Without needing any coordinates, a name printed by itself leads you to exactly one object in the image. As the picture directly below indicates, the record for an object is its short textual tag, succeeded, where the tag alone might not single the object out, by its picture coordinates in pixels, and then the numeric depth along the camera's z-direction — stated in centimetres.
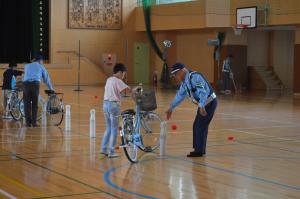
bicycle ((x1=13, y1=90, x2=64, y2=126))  1512
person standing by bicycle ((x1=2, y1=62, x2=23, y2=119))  1678
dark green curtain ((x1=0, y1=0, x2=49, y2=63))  3422
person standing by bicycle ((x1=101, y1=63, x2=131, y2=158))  1034
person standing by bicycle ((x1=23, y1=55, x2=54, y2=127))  1469
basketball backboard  2847
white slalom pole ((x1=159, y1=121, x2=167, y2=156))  1080
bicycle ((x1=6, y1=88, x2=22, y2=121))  1636
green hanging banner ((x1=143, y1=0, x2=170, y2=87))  3394
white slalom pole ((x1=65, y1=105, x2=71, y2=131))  1451
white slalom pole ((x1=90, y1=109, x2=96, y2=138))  1312
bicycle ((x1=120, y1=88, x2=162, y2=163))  996
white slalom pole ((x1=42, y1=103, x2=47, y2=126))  1535
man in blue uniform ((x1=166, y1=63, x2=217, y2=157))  1031
